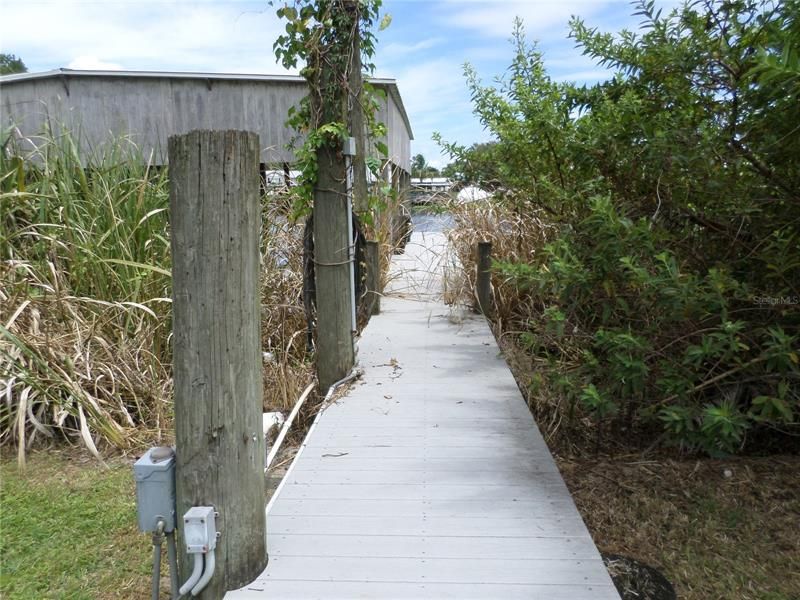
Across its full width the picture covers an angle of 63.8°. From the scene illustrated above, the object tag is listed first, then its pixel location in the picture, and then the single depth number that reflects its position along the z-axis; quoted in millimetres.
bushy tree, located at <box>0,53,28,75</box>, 36375
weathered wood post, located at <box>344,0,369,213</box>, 4543
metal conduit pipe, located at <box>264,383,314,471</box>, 3877
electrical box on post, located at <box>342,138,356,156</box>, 4441
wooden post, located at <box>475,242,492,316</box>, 6695
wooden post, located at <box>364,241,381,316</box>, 6816
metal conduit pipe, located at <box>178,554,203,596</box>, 2084
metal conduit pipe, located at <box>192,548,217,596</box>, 2096
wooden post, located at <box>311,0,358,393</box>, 4480
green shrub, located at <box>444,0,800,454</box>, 2975
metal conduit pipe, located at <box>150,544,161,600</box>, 2123
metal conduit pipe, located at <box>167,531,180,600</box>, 2174
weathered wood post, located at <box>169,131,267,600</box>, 2086
